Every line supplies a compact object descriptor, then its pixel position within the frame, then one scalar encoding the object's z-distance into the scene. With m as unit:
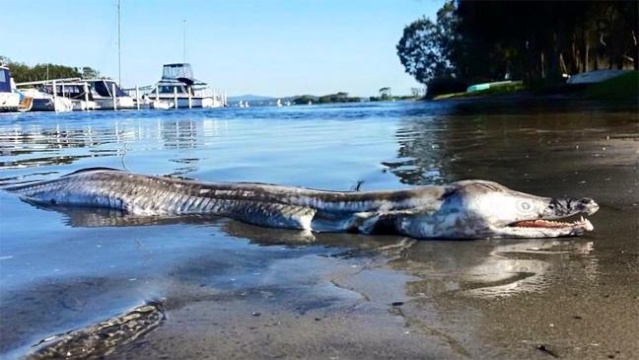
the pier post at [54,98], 60.20
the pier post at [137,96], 75.25
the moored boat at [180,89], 82.56
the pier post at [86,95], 69.75
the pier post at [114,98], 70.12
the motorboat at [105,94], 72.94
